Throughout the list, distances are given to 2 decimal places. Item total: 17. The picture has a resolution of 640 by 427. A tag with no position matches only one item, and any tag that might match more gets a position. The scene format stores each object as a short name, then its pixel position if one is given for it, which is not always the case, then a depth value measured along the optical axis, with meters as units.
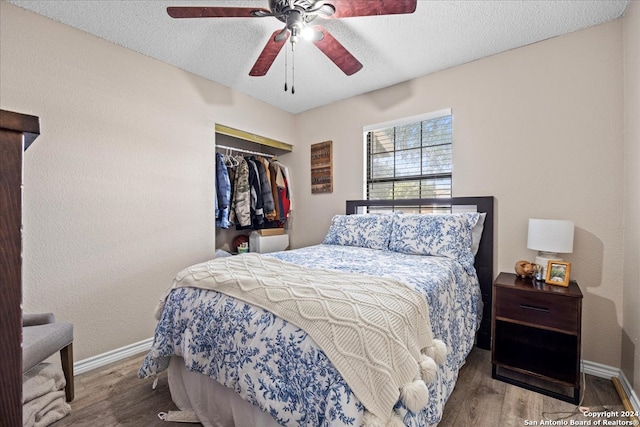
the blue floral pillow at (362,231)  2.62
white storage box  3.45
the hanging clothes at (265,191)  3.42
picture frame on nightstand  1.89
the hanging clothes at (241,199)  3.24
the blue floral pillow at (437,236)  2.20
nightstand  1.73
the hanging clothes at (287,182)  3.76
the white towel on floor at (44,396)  1.50
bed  1.00
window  2.81
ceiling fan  1.47
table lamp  1.90
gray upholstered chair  1.43
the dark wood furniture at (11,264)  0.36
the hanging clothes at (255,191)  3.34
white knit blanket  0.98
